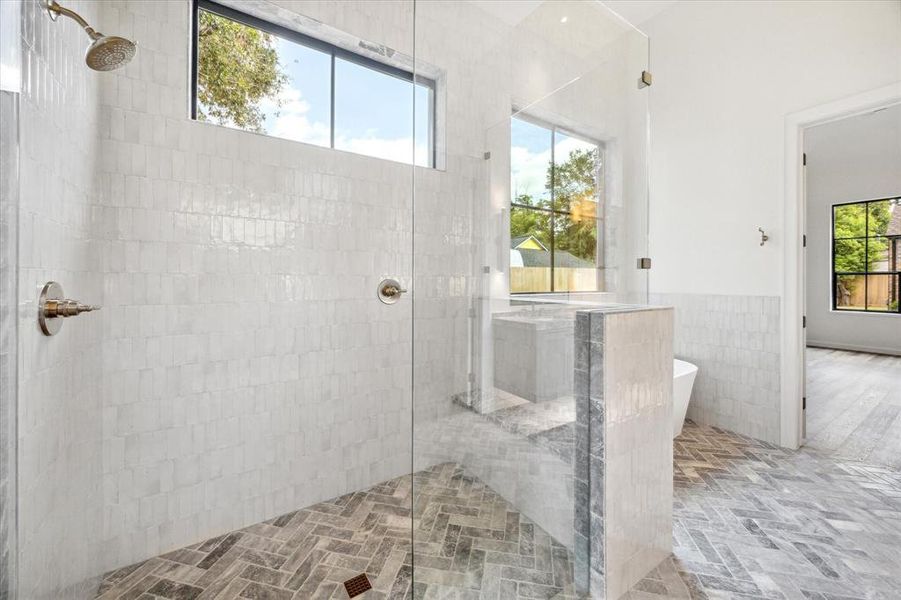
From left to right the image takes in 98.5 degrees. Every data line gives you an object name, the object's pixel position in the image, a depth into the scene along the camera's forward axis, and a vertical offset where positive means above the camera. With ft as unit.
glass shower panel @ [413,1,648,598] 4.84 +0.51
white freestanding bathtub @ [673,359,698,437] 8.95 -2.07
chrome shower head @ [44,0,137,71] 3.35 +2.27
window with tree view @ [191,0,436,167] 6.34 +3.84
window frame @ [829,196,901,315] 19.54 +1.57
